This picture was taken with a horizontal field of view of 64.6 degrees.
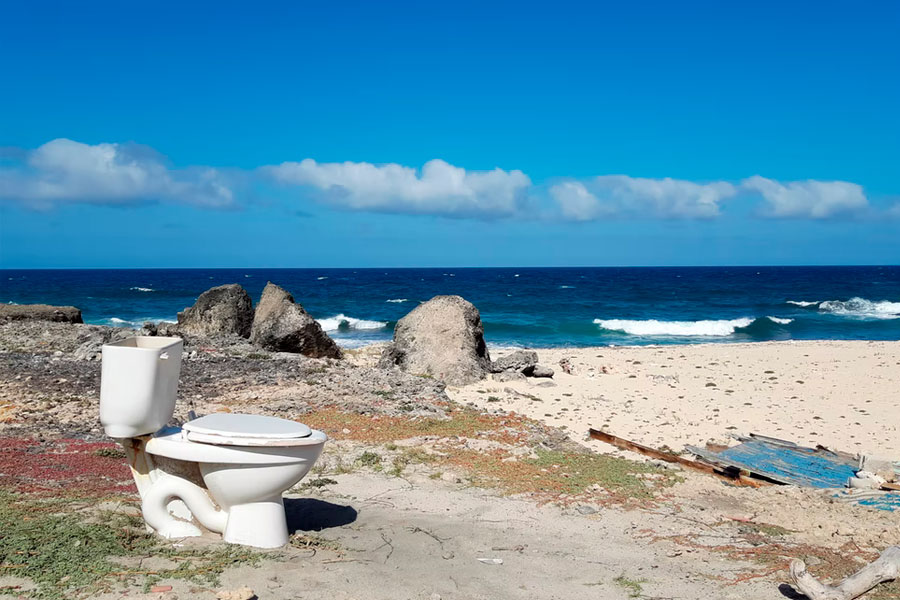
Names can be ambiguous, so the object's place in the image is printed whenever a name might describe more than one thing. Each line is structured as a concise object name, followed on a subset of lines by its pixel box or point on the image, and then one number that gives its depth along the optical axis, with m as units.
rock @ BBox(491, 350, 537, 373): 13.24
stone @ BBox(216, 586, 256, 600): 3.52
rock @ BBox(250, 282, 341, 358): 14.54
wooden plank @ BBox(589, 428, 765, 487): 6.60
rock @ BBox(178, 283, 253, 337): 16.56
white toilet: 4.20
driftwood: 3.76
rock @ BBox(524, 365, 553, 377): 13.13
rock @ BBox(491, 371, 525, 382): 12.69
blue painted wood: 6.73
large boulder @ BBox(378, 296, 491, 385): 12.66
